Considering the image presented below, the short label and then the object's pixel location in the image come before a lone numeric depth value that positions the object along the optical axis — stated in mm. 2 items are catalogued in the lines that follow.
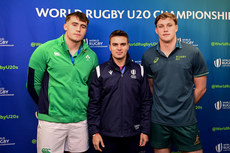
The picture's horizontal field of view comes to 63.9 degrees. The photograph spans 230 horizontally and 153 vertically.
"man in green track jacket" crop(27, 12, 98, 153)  1757
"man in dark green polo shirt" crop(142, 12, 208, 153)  1758
